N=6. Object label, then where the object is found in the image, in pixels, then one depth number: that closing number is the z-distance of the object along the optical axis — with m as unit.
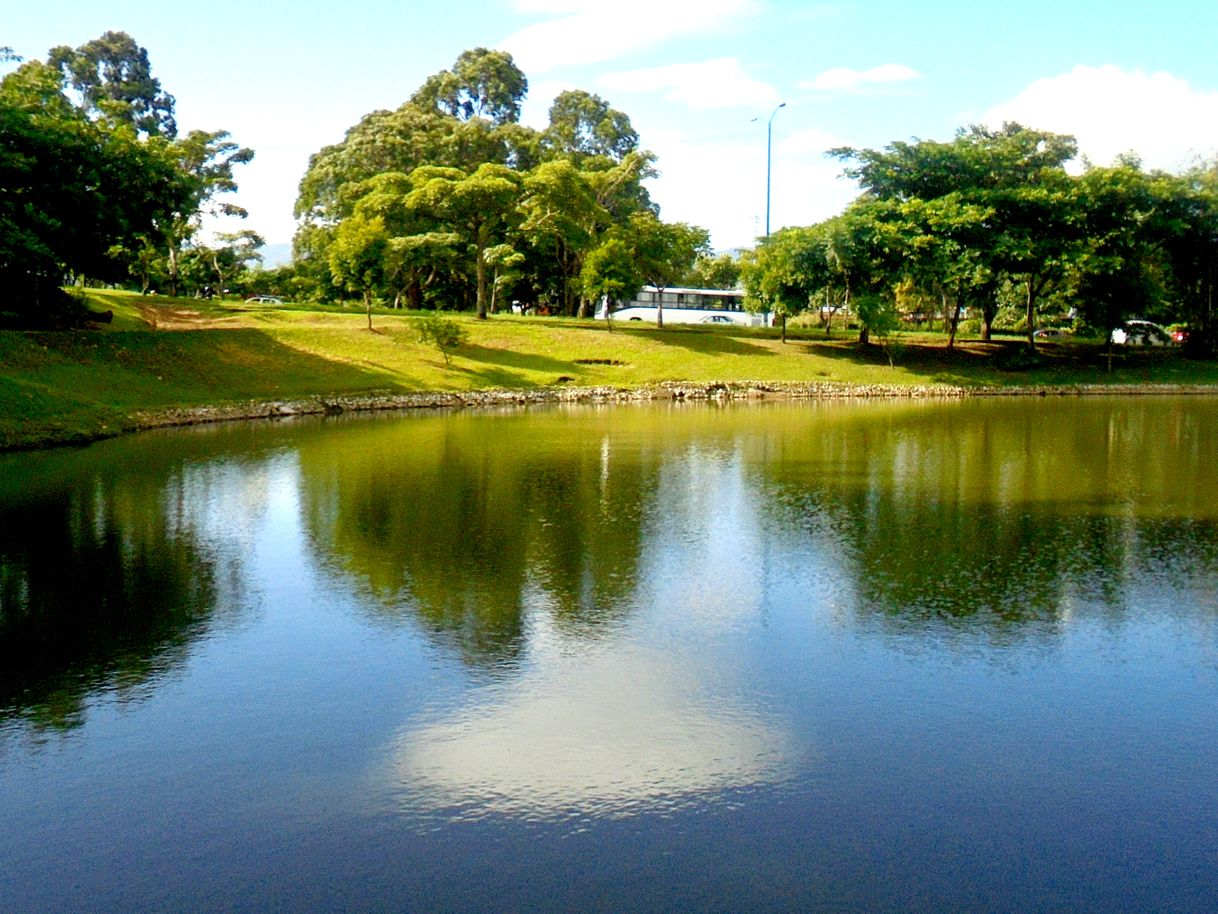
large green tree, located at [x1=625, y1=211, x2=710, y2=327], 59.75
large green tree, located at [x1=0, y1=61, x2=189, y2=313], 40.00
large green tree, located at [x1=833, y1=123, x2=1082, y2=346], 56.06
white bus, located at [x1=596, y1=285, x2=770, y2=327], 79.00
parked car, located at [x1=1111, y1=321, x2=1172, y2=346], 69.75
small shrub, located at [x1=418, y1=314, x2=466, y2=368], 49.06
